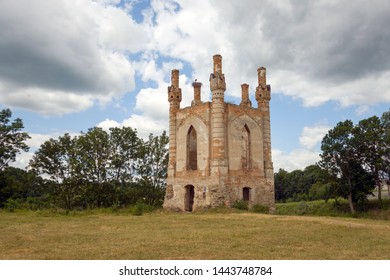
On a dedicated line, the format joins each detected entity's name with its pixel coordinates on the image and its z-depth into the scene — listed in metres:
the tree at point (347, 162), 25.67
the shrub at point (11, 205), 21.59
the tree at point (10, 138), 26.25
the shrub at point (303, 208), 27.54
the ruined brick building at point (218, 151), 20.19
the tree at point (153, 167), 28.84
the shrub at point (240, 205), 19.73
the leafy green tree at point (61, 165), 25.70
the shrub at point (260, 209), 20.26
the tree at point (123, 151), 27.61
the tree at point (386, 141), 25.20
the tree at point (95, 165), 26.14
